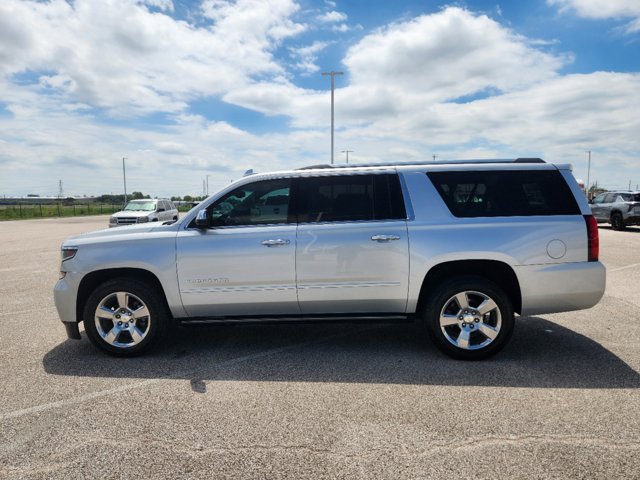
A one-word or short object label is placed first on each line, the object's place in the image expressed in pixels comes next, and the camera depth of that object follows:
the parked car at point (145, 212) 19.62
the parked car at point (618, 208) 19.27
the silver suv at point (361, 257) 4.25
